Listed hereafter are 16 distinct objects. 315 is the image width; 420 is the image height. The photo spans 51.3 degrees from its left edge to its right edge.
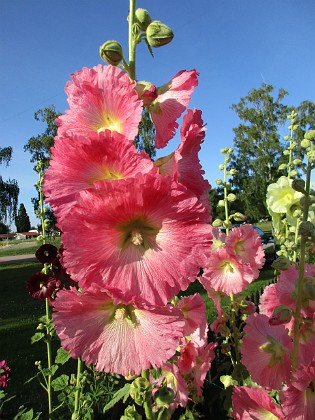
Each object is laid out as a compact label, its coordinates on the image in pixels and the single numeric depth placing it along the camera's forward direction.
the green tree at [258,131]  19.46
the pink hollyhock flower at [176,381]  0.45
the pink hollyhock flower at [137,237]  0.23
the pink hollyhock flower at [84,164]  0.24
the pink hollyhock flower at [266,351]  0.38
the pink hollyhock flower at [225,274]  0.58
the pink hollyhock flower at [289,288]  0.39
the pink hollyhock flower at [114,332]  0.25
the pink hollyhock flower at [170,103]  0.28
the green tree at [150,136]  10.97
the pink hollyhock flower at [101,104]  0.26
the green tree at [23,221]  48.04
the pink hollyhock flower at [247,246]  0.59
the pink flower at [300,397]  0.31
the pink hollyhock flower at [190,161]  0.26
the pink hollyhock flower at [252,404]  0.36
